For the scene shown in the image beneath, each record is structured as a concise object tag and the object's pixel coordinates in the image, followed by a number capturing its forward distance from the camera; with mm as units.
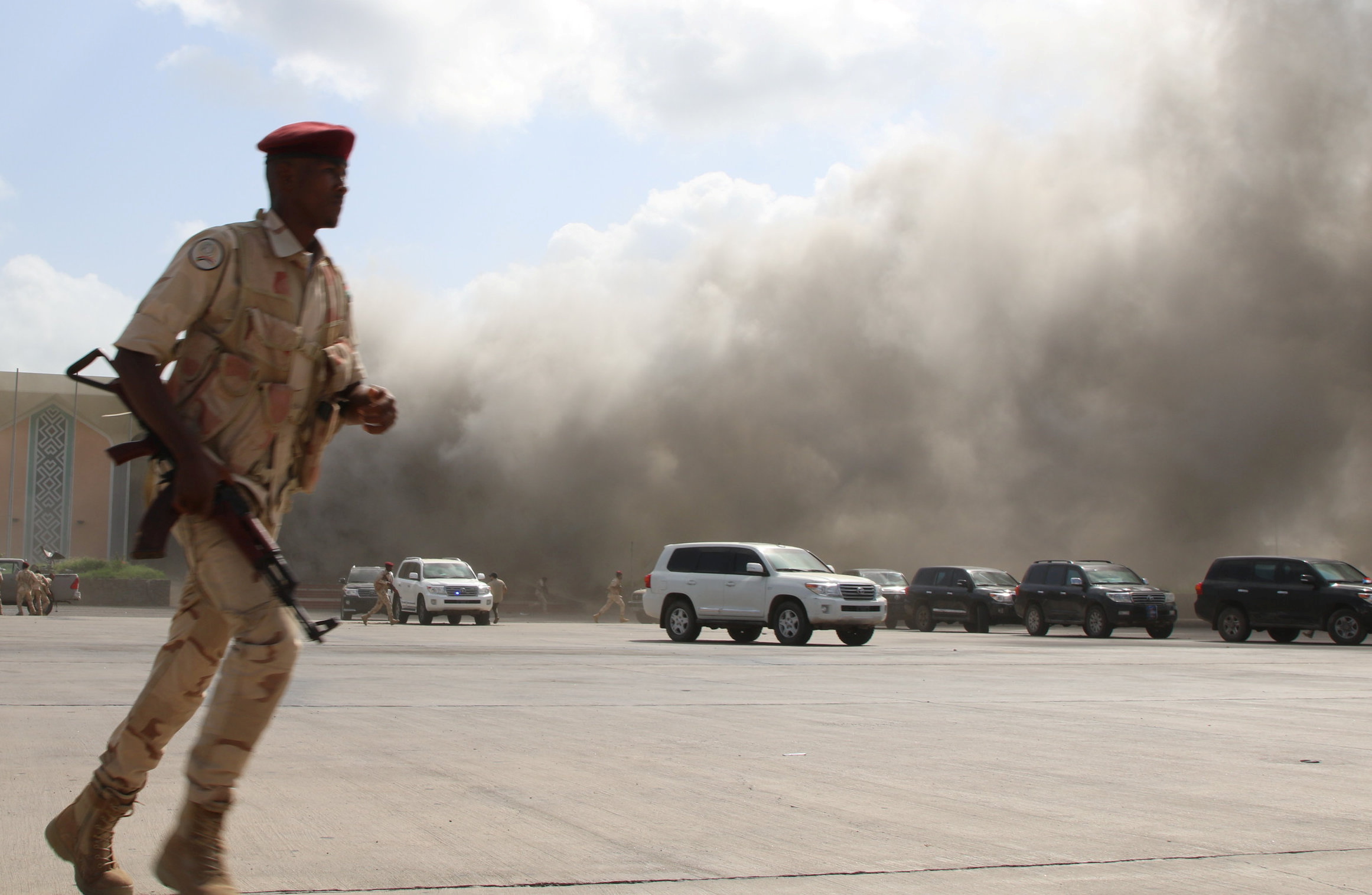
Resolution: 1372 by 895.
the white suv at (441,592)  27828
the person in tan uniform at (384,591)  28719
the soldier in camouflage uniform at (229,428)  2865
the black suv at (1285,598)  20938
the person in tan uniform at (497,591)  30625
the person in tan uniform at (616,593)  30750
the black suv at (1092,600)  23969
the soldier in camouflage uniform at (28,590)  26391
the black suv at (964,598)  27500
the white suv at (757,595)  19000
